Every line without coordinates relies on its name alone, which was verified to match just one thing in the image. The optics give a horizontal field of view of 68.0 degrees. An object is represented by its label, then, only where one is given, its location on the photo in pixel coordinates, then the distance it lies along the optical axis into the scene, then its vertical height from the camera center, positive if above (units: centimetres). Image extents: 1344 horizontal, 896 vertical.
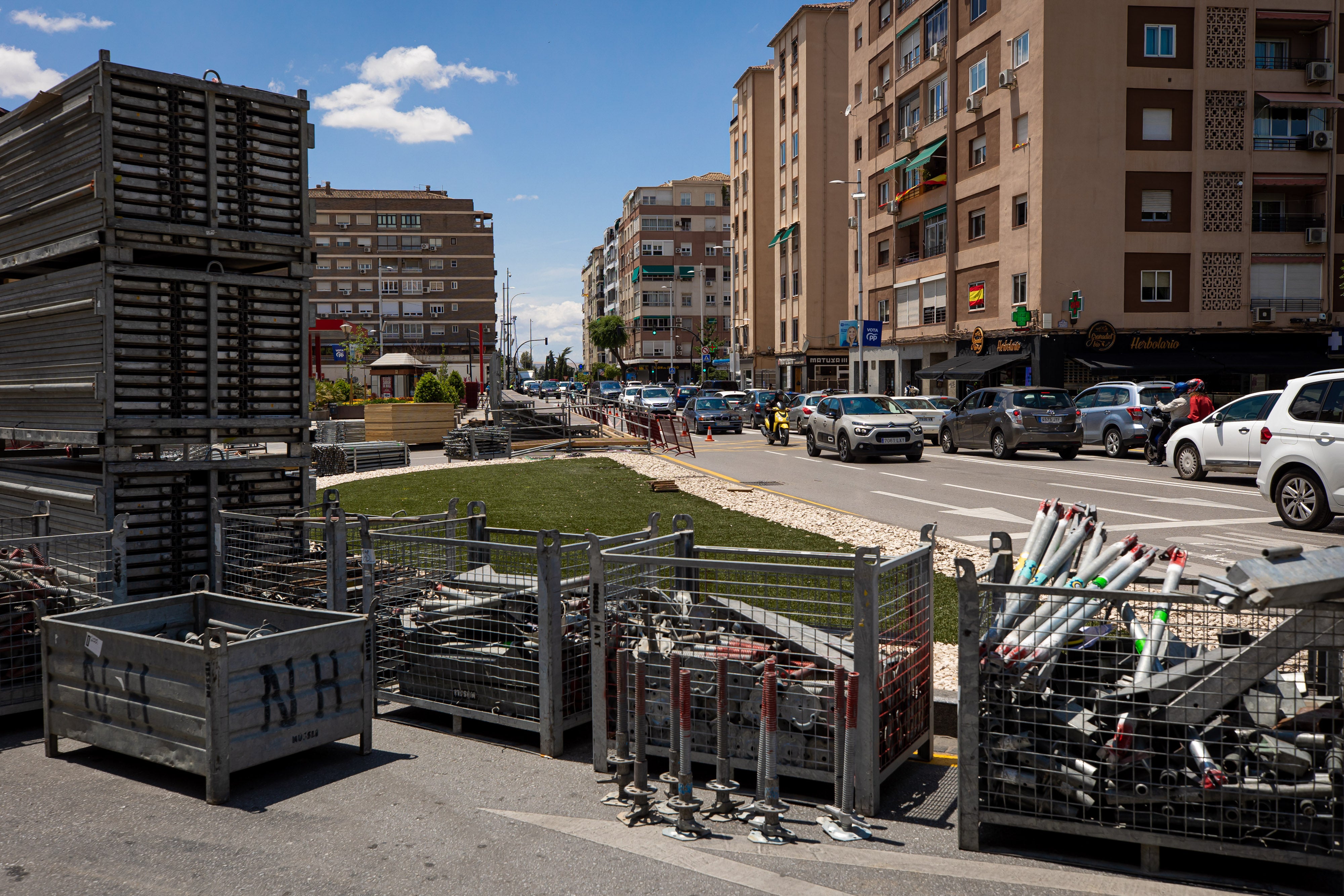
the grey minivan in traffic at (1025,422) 2442 -52
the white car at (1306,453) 1226 -66
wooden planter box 3158 -61
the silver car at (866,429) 2438 -67
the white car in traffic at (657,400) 4684 +12
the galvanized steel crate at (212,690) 474 -145
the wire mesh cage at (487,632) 538 -135
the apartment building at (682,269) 10831 +1464
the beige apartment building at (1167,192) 3753 +807
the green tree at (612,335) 12619 +865
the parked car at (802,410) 3647 -30
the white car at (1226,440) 1739 -72
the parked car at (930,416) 3150 -45
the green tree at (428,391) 3456 +45
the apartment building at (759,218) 7600 +1421
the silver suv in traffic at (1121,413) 2481 -30
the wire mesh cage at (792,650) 446 -125
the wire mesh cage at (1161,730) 369 -130
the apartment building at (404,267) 10788 +1488
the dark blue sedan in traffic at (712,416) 4100 -55
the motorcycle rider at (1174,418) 2183 -38
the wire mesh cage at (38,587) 598 -121
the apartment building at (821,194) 6512 +1366
